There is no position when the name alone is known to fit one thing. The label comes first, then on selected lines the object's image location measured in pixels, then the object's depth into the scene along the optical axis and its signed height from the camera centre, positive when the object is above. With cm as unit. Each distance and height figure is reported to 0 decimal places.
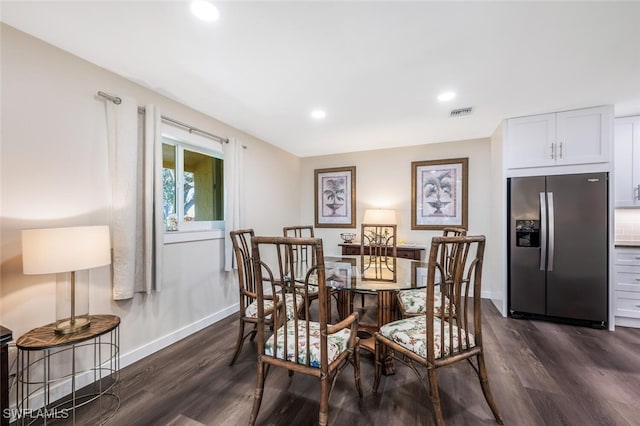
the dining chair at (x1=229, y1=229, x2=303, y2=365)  220 -68
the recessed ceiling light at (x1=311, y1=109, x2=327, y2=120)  289 +109
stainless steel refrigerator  283 -38
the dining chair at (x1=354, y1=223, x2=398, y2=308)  216 -52
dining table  188 -52
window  274 +28
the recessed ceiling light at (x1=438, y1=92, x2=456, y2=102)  249 +110
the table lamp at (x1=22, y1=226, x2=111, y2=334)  143 -24
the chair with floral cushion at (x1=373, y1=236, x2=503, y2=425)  143 -75
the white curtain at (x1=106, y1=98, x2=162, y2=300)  206 +11
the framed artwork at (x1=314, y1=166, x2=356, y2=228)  466 +26
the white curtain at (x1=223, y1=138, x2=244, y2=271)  316 +19
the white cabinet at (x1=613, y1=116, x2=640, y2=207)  301 +58
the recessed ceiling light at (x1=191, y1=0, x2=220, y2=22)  143 +111
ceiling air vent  284 +109
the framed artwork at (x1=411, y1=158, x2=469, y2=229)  400 +29
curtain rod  205 +87
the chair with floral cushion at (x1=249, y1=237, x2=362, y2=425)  135 -76
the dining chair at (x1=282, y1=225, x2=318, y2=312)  240 -57
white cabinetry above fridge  283 +83
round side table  152 -113
